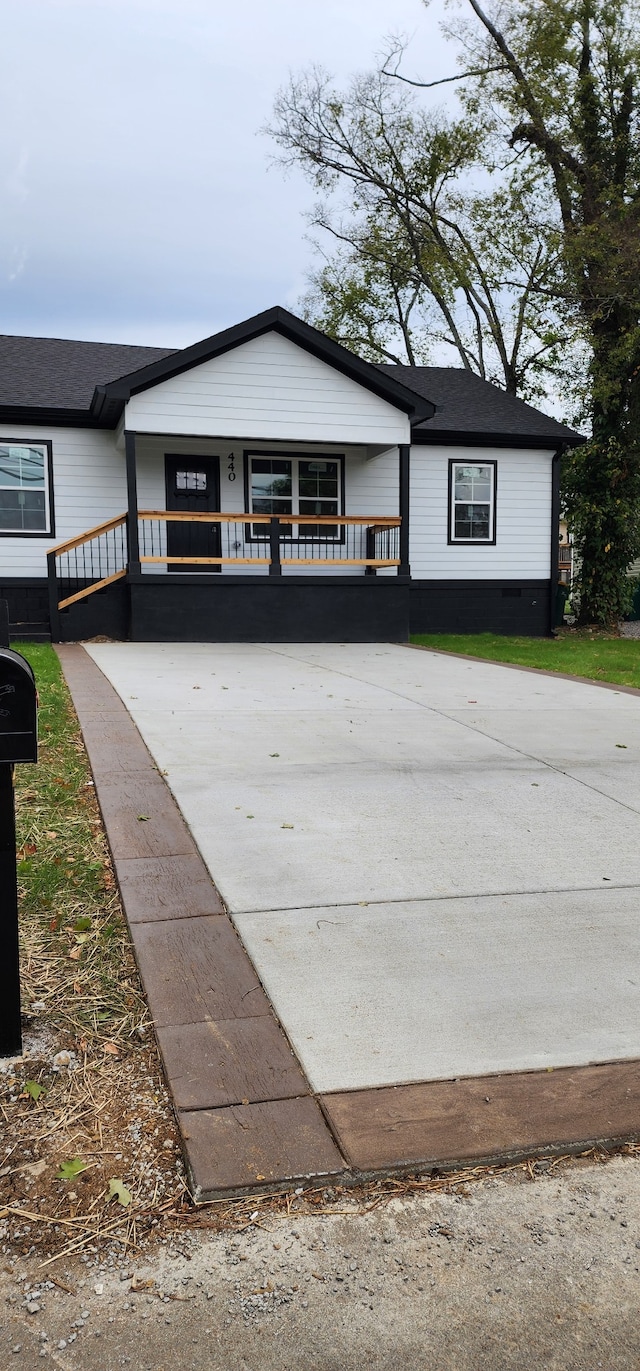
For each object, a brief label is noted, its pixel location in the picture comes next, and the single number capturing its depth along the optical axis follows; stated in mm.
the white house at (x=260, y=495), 14562
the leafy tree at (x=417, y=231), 23672
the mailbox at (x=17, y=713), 2381
